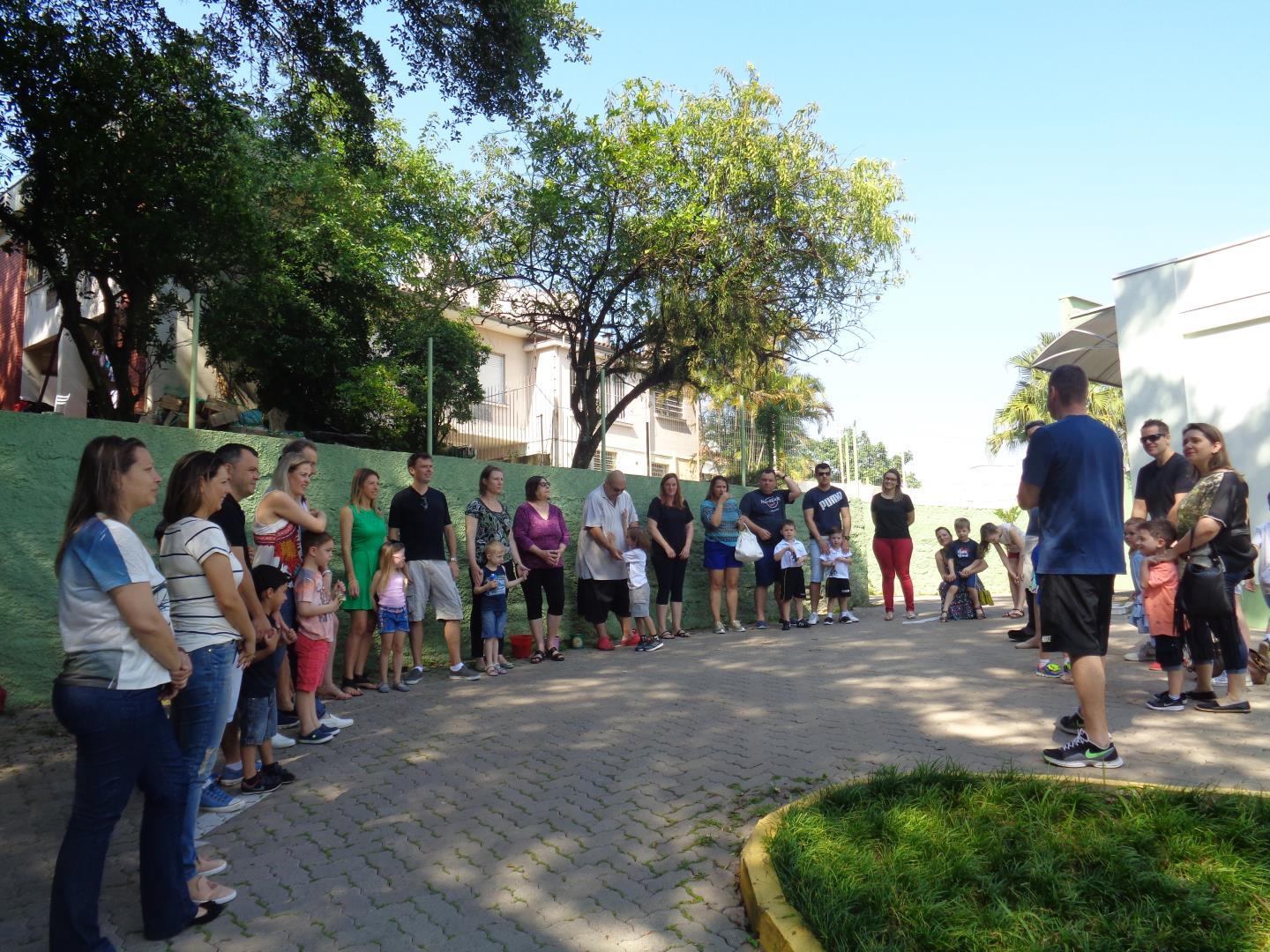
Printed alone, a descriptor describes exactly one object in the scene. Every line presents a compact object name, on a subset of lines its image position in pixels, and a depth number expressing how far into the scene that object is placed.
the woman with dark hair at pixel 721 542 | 11.98
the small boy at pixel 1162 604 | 6.46
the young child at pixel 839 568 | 12.41
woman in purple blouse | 9.63
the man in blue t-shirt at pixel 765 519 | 12.38
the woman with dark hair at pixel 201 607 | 3.90
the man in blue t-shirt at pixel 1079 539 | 4.98
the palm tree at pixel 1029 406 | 36.16
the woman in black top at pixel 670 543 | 11.27
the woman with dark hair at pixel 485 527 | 8.94
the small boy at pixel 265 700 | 5.07
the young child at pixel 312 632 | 6.22
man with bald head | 10.54
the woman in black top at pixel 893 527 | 12.59
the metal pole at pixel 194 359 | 8.40
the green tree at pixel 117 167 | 9.59
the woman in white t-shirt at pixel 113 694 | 3.25
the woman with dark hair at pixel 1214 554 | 6.23
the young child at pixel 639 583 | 10.70
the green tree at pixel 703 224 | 19.17
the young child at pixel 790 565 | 12.15
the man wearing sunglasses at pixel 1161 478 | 7.57
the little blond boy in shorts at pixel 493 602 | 8.77
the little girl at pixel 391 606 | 8.08
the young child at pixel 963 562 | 12.63
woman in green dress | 7.89
